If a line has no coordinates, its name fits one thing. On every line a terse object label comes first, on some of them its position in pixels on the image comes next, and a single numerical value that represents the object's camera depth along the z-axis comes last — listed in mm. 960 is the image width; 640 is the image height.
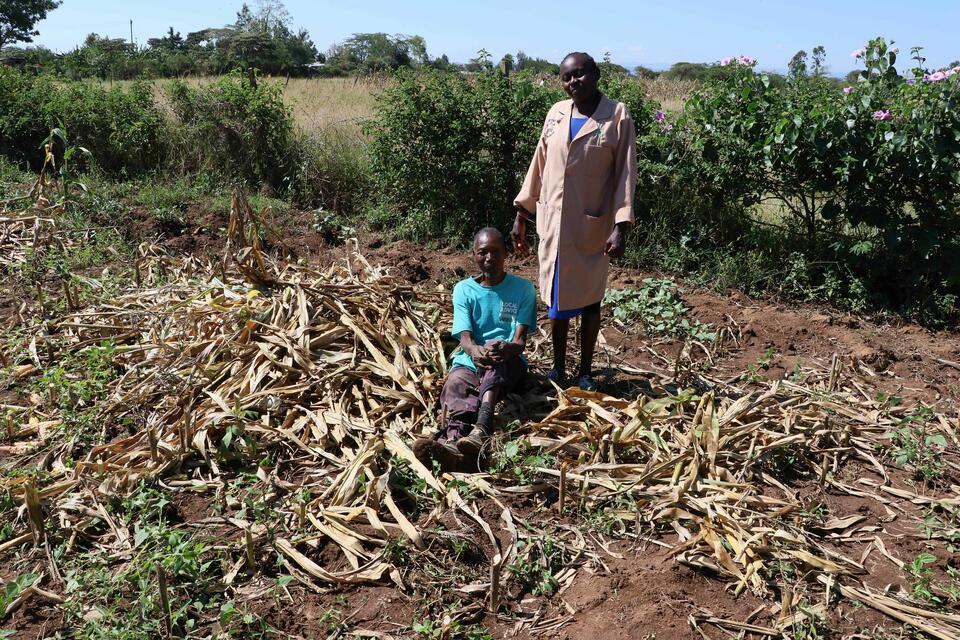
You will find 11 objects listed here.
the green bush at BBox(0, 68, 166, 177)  8719
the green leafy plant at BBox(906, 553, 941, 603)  2754
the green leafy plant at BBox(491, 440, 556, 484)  3375
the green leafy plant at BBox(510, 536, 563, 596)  2805
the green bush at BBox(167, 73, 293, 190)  8367
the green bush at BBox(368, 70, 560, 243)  6566
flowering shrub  5266
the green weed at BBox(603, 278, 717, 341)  5027
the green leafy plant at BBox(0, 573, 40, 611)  2594
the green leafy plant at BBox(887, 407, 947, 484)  3537
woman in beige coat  3744
